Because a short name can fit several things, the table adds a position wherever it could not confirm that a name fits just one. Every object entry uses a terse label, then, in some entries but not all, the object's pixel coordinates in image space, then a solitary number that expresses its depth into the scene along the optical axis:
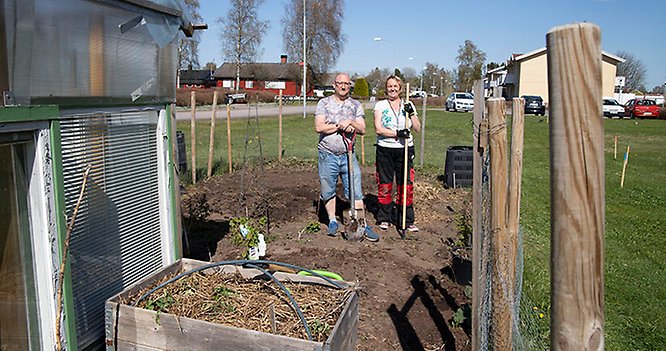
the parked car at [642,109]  32.47
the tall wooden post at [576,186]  1.11
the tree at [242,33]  48.12
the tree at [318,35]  49.91
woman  6.26
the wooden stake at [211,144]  9.62
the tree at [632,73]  72.81
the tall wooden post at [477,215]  3.02
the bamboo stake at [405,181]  6.17
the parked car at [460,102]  35.84
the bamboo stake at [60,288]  2.16
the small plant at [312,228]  6.60
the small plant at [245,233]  4.94
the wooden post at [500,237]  2.64
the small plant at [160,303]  3.28
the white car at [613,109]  32.62
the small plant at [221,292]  3.53
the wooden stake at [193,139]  9.32
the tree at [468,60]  54.00
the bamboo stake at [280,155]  11.90
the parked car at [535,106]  32.62
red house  55.07
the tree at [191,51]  41.50
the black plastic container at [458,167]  9.13
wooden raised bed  2.86
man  6.04
